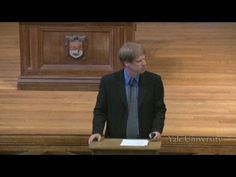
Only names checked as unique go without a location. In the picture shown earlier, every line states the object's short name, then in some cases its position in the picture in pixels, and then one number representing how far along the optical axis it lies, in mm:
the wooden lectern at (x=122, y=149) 7055
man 8047
